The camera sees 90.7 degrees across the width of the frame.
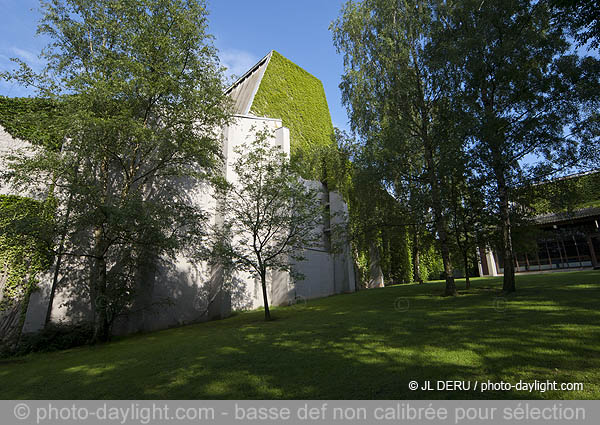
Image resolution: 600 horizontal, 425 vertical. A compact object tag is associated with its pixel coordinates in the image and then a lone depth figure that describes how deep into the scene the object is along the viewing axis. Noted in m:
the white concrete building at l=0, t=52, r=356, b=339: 10.75
